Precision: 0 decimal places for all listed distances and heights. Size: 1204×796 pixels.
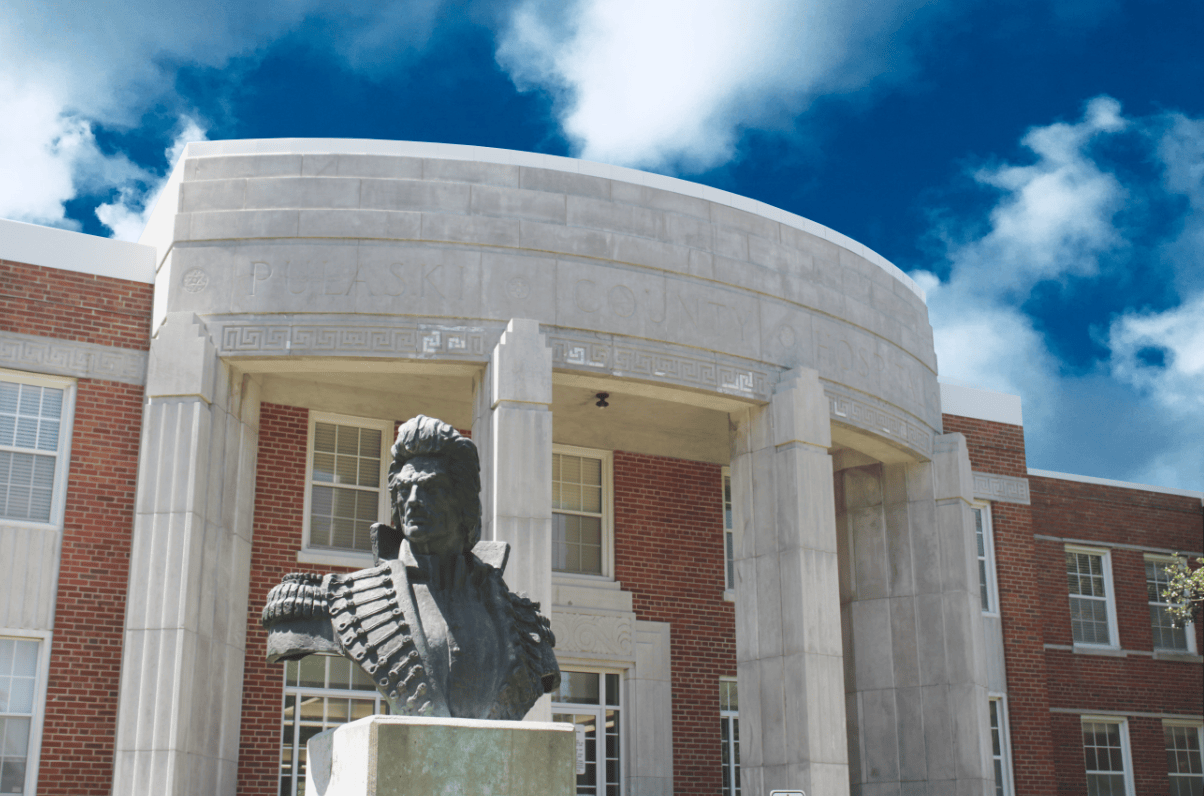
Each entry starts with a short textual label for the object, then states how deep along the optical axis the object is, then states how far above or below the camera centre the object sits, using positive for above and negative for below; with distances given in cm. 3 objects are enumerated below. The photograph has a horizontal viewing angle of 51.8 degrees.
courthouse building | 1354 +335
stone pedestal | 444 -9
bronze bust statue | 492 +48
